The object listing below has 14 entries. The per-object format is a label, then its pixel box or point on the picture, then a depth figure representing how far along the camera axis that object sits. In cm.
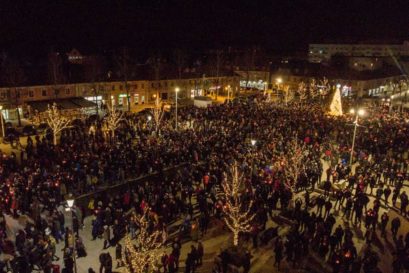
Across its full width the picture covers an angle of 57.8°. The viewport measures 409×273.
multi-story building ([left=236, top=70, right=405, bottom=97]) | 5338
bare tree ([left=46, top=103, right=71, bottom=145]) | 2566
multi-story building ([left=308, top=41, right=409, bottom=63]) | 9269
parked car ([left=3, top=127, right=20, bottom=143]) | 2691
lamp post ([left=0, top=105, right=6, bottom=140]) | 2904
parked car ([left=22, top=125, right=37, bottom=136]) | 2991
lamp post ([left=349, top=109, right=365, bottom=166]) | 2145
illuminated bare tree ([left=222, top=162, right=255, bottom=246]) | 1423
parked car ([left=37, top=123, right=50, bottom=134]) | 3089
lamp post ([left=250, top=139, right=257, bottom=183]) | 1957
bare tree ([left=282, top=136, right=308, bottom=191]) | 1819
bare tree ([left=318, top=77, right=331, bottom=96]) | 5035
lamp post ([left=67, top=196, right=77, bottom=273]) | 1122
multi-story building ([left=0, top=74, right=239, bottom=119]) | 3575
